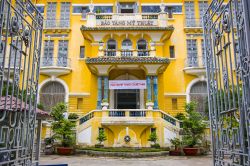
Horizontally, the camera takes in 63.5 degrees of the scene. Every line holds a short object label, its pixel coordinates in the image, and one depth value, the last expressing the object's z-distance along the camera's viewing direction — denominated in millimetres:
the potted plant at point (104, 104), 12669
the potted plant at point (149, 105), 12661
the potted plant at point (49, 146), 12081
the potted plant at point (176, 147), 11407
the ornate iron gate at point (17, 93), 2758
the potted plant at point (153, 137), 11723
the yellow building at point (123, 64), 12597
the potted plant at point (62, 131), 11656
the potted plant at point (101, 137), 11802
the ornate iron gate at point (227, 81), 2509
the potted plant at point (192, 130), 11389
